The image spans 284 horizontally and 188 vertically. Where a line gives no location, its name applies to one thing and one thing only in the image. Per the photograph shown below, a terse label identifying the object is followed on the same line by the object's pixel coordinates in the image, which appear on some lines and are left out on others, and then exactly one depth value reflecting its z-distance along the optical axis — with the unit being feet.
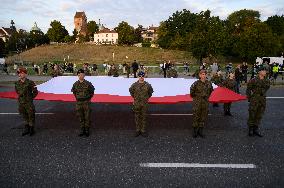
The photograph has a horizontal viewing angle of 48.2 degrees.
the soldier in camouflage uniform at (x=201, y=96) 29.17
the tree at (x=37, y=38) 453.99
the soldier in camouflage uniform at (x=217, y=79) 44.72
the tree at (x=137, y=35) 474.74
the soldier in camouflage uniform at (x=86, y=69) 62.59
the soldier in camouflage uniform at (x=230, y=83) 41.47
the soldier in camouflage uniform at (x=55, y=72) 65.57
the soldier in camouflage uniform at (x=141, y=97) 30.22
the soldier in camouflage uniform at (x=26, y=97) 30.19
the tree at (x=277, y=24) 310.88
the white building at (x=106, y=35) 607.78
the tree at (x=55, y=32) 475.72
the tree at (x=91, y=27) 557.33
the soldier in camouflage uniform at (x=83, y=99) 29.91
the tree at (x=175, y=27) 357.20
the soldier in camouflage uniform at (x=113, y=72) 66.90
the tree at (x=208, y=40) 198.39
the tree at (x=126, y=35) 441.27
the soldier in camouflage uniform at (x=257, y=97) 29.79
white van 142.91
